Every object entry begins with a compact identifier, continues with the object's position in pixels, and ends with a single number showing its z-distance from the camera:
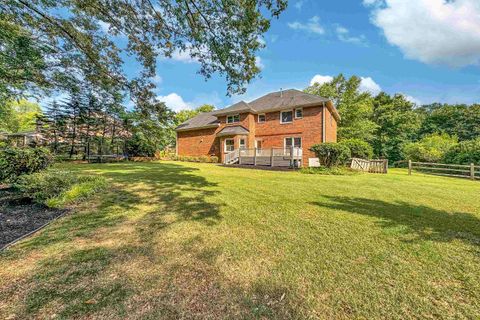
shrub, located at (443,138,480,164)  17.89
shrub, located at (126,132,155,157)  23.81
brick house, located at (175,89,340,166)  19.36
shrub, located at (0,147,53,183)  6.05
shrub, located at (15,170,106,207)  5.42
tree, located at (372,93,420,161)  37.09
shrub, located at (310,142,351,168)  14.20
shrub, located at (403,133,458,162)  25.34
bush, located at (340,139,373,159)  19.41
